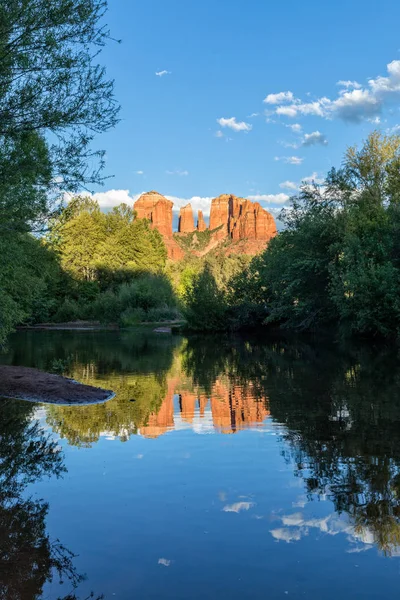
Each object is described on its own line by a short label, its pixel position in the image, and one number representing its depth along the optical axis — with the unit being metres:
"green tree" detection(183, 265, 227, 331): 53.00
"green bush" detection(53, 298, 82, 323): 74.56
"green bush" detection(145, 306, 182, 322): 71.50
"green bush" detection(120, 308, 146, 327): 68.19
